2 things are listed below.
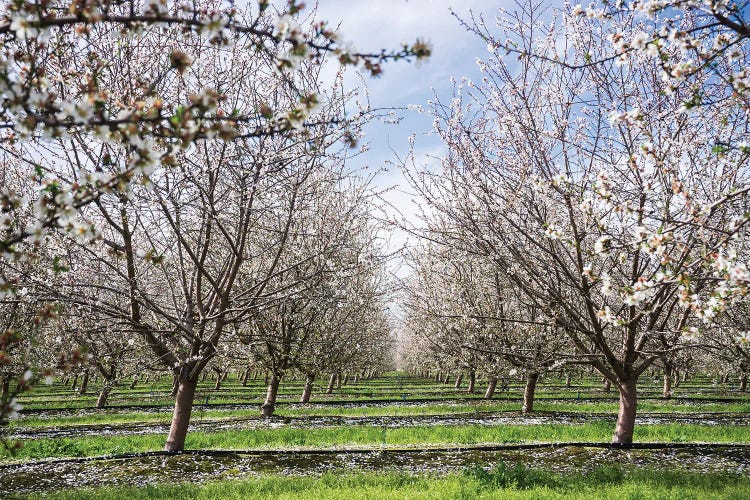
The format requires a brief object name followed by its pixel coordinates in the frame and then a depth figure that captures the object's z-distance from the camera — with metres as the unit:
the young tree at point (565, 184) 7.54
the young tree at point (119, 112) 2.39
